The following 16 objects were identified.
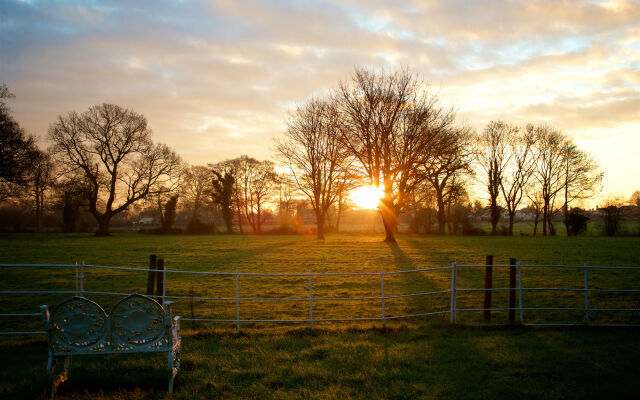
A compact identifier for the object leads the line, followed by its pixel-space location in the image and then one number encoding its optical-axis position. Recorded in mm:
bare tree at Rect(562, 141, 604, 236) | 53719
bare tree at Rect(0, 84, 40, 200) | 34969
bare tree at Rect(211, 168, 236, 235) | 63281
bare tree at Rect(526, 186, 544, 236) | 57594
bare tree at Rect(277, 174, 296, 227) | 44541
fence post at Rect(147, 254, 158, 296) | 9703
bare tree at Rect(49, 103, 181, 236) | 47863
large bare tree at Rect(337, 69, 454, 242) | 35094
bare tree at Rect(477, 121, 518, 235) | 56500
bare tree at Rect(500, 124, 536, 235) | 55781
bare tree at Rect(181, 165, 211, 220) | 65375
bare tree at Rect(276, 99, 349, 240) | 43594
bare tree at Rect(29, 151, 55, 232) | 39219
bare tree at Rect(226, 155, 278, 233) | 66125
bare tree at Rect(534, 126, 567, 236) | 54719
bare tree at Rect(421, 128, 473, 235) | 34312
